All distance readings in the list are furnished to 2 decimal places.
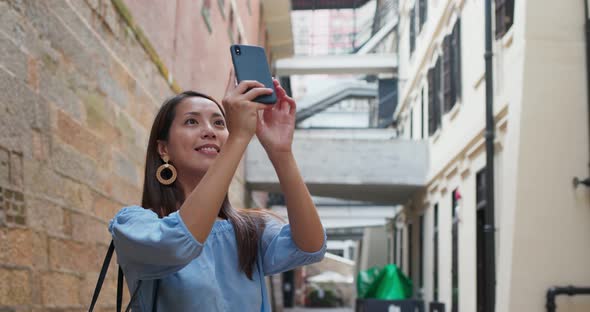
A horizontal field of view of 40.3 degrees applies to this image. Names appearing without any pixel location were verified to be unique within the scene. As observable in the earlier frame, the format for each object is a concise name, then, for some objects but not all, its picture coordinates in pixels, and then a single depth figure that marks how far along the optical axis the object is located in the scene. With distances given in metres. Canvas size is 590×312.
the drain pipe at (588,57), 8.95
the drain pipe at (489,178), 10.51
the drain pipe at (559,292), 8.75
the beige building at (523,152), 9.09
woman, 2.01
